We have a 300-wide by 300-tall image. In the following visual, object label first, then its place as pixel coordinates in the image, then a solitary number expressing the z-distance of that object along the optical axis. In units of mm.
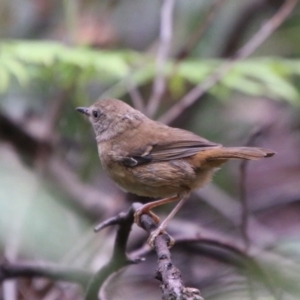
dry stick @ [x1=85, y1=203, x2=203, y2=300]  5555
